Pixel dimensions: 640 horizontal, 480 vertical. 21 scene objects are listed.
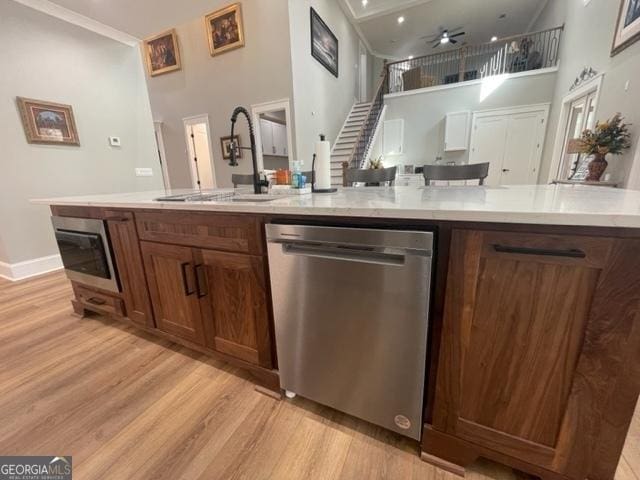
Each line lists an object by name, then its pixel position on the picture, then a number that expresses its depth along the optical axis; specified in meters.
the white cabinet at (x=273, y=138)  5.77
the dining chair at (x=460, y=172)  1.79
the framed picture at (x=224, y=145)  5.02
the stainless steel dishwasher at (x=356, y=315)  0.84
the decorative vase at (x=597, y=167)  2.82
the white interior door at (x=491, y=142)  5.72
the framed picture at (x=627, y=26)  2.58
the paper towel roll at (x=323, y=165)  1.43
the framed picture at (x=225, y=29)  4.44
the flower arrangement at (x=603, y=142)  2.62
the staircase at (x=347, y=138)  5.67
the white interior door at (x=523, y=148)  5.41
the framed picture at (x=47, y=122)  2.81
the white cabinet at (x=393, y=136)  6.66
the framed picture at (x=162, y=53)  5.12
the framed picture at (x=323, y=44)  4.84
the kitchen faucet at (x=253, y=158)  1.52
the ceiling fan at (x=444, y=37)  6.68
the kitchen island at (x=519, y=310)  0.65
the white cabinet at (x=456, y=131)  5.96
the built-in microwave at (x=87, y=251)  1.58
